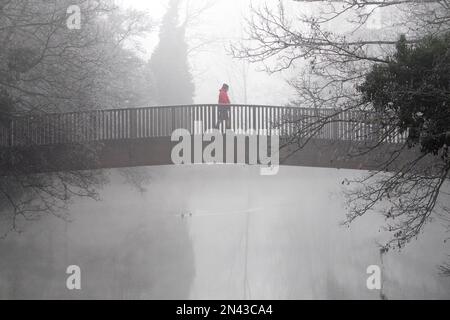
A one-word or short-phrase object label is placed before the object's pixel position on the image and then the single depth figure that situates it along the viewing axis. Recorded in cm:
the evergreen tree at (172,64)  3312
